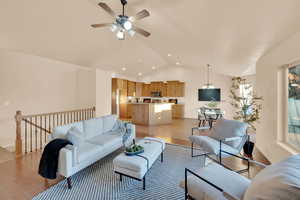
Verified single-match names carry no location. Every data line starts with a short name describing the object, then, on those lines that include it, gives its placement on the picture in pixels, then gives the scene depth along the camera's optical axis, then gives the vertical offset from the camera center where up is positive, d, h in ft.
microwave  30.83 +1.41
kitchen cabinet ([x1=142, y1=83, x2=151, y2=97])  32.01 +2.34
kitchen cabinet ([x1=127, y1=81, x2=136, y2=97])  28.68 +2.52
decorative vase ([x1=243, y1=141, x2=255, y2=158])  10.30 -3.37
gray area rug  6.47 -4.16
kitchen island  21.67 -1.96
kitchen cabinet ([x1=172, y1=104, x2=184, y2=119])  28.94 -2.08
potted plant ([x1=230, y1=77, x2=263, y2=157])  10.37 -0.83
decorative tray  7.38 -2.58
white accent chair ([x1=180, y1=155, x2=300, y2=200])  3.05 -2.64
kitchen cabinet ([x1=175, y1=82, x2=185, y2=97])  29.12 +2.33
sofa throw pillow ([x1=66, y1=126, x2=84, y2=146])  7.62 -1.93
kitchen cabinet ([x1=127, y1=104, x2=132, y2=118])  27.99 -1.90
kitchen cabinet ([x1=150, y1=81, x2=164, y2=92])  30.81 +3.12
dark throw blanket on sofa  6.92 -2.86
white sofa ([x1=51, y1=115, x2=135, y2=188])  6.88 -2.62
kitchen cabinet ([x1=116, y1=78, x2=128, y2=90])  25.66 +3.11
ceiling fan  8.01 +4.76
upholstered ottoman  6.57 -2.98
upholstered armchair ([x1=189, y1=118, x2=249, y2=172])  8.57 -2.56
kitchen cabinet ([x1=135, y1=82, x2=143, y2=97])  31.20 +2.55
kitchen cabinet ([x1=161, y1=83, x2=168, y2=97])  30.42 +2.23
